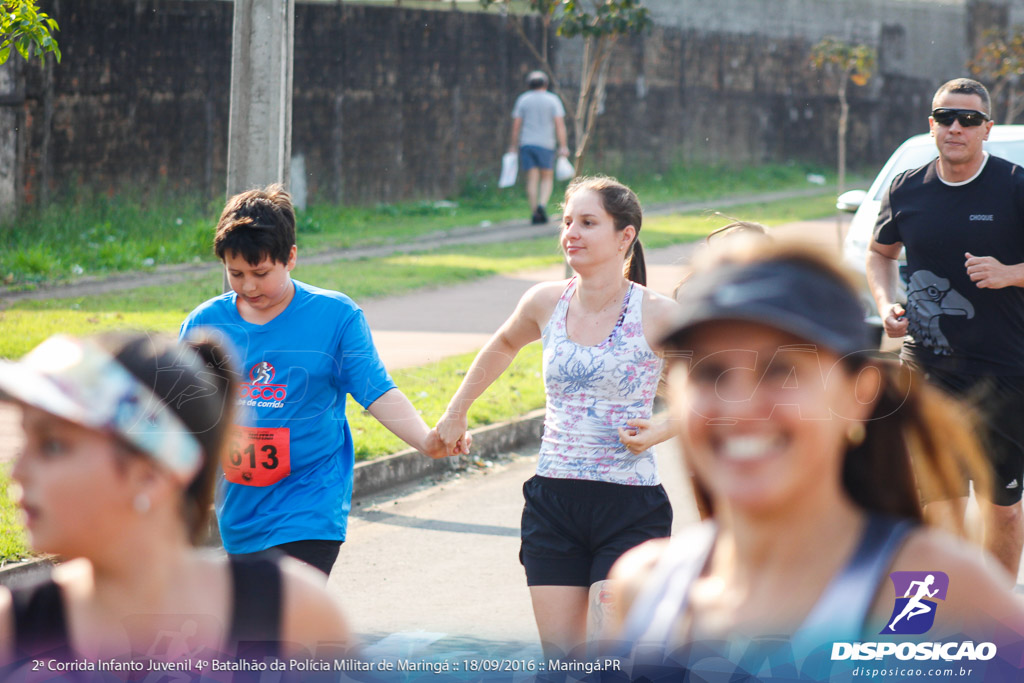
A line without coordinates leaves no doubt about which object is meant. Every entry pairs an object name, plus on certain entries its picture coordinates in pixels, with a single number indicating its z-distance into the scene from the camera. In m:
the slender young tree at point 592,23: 24.64
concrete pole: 13.62
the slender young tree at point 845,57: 44.09
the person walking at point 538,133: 38.62
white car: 19.45
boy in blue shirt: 8.11
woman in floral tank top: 8.16
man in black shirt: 10.23
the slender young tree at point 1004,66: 53.53
